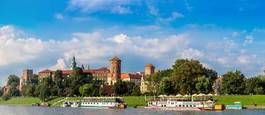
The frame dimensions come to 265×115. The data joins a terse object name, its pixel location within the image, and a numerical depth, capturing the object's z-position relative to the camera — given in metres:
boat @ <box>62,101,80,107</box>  133.73
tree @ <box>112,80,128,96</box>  161.50
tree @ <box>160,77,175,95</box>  138.36
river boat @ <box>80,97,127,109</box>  120.41
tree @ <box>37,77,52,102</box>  171.06
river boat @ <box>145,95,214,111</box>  105.12
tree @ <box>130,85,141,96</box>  157.76
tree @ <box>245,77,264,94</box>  122.59
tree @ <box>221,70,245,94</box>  124.38
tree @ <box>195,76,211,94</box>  129.38
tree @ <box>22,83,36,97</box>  185.50
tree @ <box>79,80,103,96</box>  162.12
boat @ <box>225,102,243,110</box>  103.45
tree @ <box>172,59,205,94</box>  132.88
